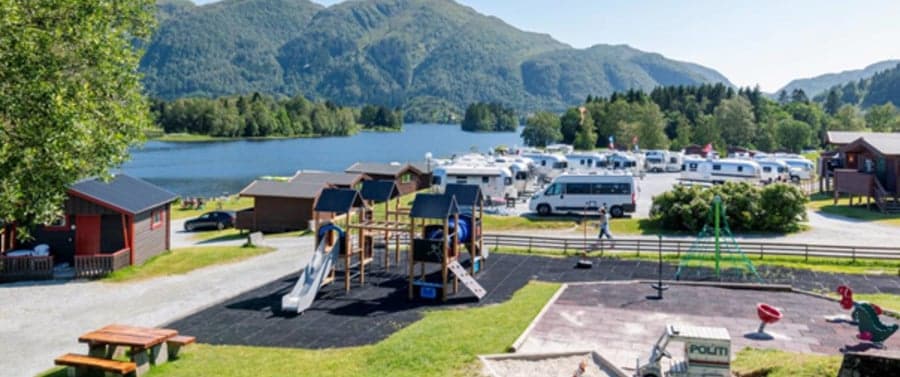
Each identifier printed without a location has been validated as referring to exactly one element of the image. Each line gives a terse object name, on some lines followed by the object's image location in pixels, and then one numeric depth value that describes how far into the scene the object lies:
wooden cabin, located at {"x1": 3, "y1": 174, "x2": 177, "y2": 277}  23.91
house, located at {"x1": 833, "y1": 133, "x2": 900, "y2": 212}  36.25
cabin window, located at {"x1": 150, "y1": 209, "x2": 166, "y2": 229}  26.49
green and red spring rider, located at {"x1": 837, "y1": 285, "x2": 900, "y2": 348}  13.45
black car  38.75
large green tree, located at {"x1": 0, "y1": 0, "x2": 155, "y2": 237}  13.74
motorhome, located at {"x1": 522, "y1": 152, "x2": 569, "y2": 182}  53.97
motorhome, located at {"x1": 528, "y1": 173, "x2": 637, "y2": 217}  35.00
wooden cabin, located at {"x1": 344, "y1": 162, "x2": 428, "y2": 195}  47.19
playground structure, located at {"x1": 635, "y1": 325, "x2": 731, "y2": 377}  10.55
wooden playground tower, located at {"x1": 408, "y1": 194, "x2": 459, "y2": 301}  19.41
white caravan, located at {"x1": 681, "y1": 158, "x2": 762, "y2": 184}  47.72
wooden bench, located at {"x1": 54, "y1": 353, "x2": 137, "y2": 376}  12.49
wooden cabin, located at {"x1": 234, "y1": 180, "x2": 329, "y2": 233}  36.12
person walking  27.89
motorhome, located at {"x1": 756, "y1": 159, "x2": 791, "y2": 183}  49.44
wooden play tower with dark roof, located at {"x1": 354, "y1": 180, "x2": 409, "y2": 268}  21.36
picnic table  12.96
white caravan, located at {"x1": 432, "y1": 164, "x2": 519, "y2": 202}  40.38
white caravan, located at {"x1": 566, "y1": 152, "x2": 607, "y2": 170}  56.59
